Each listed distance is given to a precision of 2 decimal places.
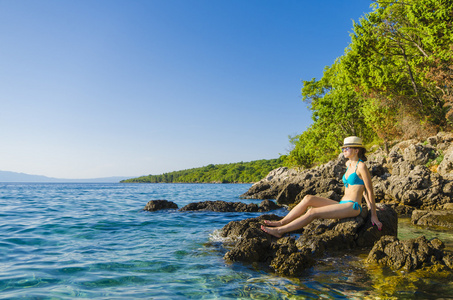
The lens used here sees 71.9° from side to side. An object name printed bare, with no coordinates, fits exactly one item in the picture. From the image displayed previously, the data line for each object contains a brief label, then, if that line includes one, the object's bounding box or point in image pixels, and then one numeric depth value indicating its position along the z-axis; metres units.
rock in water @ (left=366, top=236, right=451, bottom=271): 6.01
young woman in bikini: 7.04
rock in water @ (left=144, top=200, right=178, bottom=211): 18.59
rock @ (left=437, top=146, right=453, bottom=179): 18.34
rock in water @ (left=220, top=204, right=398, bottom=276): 6.25
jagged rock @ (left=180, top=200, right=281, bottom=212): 18.23
